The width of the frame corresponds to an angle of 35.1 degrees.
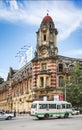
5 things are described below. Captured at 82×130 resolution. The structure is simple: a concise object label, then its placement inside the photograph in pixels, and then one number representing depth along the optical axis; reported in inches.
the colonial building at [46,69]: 1161.2
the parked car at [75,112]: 1033.8
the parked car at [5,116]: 755.7
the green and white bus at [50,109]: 755.4
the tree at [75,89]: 1051.6
